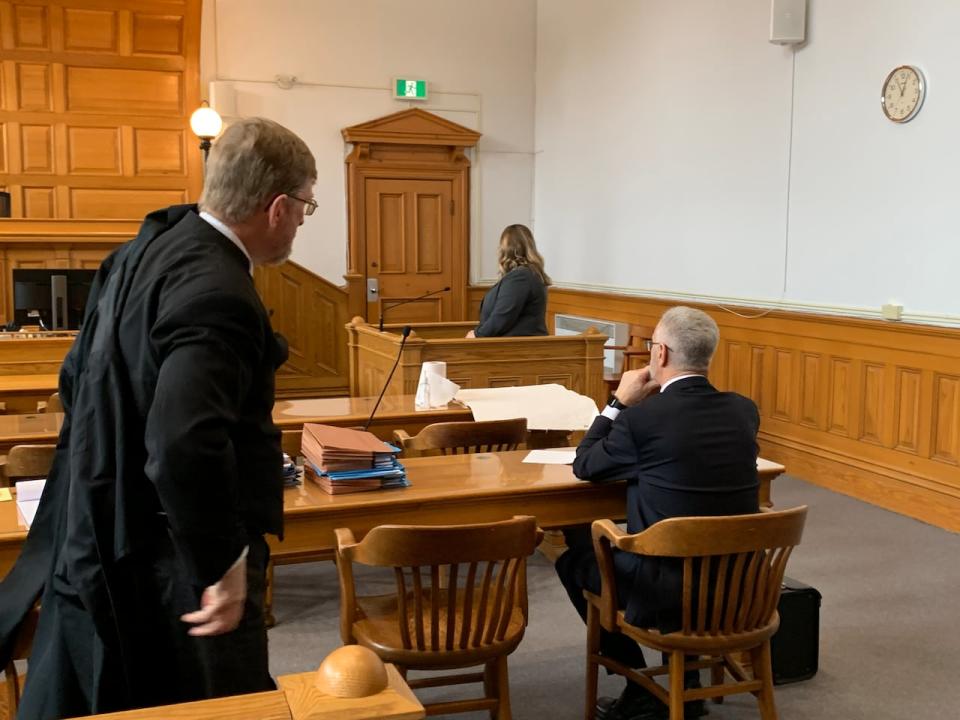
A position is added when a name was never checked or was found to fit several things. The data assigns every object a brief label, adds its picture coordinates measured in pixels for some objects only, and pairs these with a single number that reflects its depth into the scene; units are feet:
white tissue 13.96
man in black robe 5.14
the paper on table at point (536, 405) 13.23
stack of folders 8.98
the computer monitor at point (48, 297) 22.35
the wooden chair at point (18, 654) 6.91
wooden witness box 17.04
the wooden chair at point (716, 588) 7.82
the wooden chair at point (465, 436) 11.87
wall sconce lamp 27.17
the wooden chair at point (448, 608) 7.50
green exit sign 32.04
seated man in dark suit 8.50
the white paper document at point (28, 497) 8.02
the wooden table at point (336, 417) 12.32
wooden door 32.48
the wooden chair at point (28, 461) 10.05
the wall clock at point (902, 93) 17.21
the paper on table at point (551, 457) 10.58
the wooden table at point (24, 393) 16.21
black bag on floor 10.25
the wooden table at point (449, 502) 8.58
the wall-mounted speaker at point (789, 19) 19.88
